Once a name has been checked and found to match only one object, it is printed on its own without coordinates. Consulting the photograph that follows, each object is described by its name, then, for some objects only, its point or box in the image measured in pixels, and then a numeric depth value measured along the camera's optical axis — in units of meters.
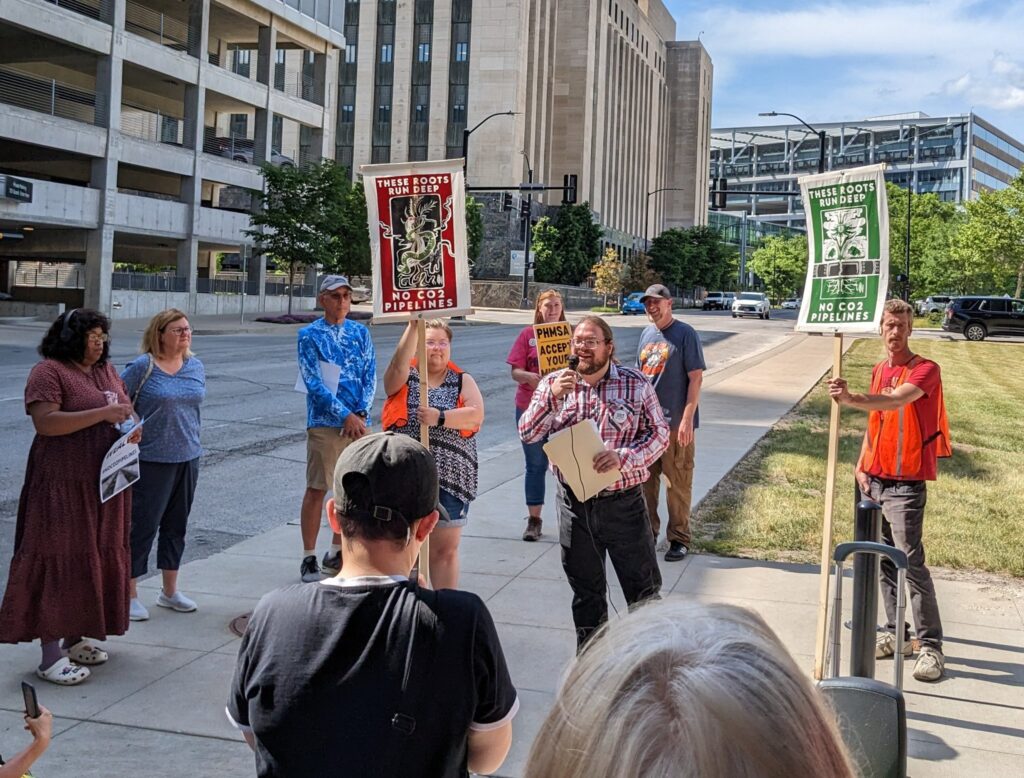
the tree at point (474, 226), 62.36
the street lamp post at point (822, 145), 32.12
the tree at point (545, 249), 78.25
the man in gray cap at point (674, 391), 8.27
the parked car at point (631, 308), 68.31
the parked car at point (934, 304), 75.56
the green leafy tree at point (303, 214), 42.69
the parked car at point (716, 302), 83.69
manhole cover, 6.28
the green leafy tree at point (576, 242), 80.25
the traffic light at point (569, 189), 41.20
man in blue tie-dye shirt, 7.29
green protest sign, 5.64
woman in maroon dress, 5.34
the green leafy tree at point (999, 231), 56.66
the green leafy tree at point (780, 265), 117.25
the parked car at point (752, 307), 67.75
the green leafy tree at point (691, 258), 104.38
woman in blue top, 6.42
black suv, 45.50
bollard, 5.01
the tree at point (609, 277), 80.19
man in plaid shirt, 5.37
